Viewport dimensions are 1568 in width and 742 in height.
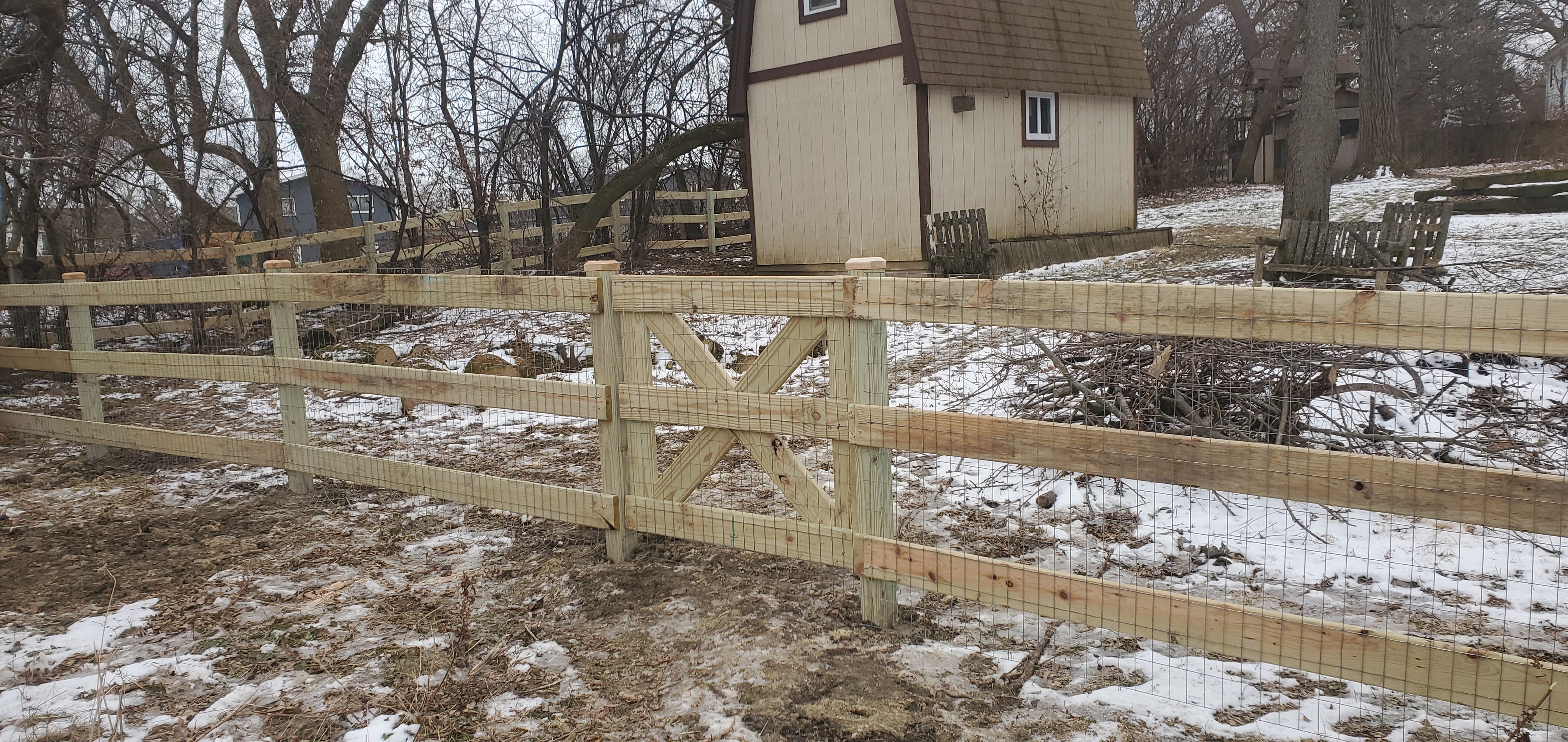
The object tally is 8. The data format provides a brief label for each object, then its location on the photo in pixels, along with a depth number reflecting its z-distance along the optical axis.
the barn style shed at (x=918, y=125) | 13.15
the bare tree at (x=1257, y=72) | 24.70
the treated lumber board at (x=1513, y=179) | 14.38
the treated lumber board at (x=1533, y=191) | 13.78
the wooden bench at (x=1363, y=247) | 9.10
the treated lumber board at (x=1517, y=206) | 13.70
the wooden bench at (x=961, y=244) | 12.66
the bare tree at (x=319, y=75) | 13.70
